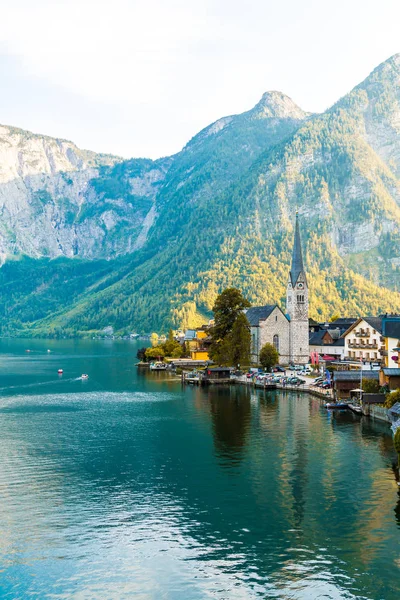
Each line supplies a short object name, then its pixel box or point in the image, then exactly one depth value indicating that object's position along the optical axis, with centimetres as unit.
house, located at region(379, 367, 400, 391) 8556
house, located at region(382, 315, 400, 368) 9200
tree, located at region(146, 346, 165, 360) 18934
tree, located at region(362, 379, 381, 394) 9105
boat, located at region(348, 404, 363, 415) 8712
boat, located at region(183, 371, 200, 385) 13462
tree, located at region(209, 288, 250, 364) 14362
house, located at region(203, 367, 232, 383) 13412
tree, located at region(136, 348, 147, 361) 19475
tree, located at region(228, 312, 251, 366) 13738
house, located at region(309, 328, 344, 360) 15062
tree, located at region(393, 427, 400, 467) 5112
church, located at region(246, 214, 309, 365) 15175
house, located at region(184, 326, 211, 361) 17338
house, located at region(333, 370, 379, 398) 9700
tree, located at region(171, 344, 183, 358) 18962
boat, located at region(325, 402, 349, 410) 9181
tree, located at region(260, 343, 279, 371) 13895
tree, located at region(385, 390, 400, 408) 7729
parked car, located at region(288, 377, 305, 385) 11991
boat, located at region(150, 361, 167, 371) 17275
